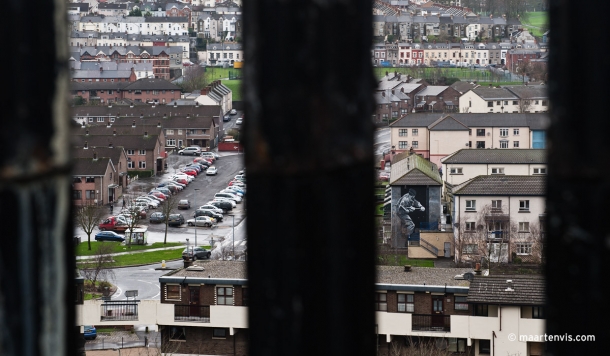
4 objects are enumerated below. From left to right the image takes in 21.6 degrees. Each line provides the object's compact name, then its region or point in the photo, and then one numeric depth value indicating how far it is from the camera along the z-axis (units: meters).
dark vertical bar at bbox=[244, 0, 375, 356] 11.44
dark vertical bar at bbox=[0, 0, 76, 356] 11.67
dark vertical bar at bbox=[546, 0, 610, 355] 11.20
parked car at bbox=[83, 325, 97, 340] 182.89
